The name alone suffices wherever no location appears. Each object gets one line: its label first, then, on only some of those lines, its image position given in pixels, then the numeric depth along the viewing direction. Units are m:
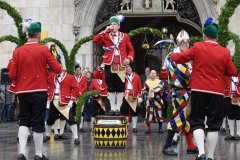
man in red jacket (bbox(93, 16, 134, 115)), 11.23
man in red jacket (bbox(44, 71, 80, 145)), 12.66
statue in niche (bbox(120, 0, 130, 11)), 20.83
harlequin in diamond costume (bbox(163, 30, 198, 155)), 9.86
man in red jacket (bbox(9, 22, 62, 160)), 8.91
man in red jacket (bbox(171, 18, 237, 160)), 8.42
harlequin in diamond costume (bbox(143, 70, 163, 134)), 15.77
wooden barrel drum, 11.07
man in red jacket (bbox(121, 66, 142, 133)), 15.91
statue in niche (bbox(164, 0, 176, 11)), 20.62
